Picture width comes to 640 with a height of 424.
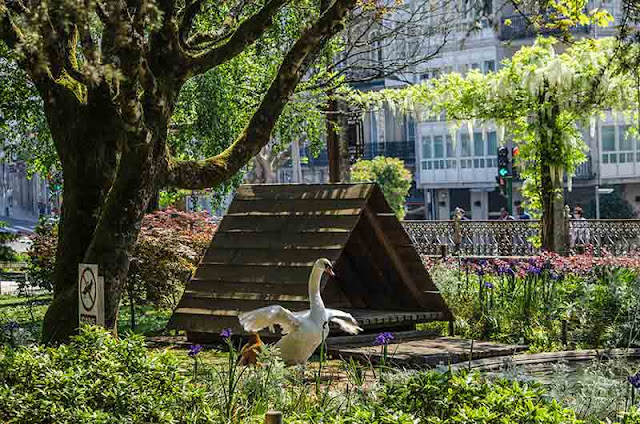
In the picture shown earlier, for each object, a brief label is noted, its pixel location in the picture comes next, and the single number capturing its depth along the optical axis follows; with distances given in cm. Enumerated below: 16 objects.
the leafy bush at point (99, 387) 707
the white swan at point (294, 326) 1131
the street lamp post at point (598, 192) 5972
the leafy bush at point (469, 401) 605
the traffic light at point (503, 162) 3678
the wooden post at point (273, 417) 577
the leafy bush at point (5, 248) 2022
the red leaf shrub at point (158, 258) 1712
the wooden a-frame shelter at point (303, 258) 1398
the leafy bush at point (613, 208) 6100
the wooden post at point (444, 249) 2573
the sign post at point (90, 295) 952
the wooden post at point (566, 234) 2479
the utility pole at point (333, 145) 2561
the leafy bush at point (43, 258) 1847
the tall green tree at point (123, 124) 1072
